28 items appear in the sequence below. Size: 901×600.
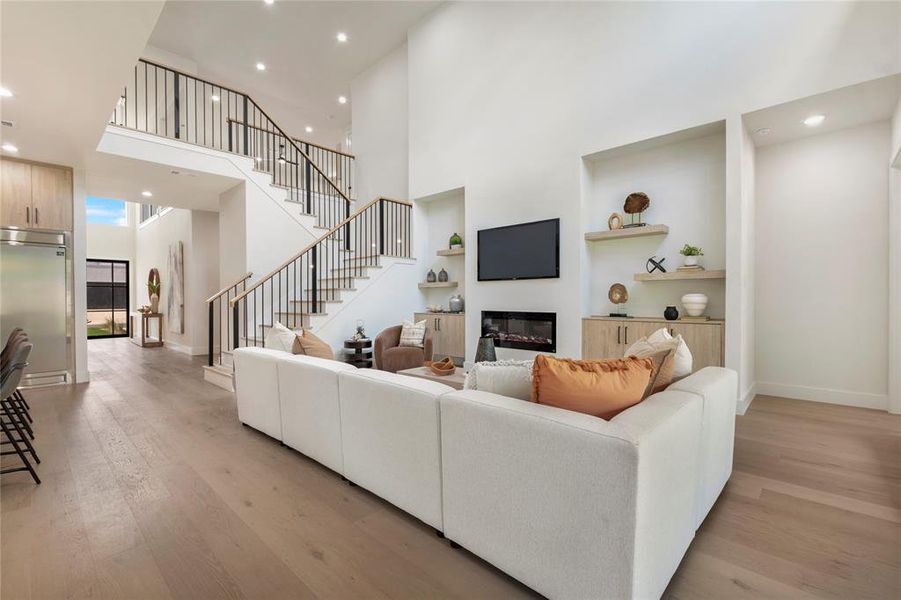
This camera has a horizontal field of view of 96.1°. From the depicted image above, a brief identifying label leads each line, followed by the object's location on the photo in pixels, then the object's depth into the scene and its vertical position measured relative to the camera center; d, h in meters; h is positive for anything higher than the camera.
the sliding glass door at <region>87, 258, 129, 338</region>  11.53 +0.06
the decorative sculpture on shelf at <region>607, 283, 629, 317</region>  4.95 +0.03
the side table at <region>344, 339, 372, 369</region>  5.64 -0.75
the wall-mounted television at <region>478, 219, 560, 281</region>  5.29 +0.66
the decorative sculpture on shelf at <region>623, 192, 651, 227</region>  4.75 +1.12
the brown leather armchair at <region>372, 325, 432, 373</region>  5.26 -0.73
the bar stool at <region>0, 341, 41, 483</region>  2.29 -0.44
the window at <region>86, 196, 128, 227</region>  11.32 +2.52
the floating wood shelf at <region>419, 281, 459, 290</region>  6.62 +0.25
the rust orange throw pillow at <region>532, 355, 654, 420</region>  1.57 -0.34
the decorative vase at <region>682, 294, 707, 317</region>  4.30 -0.05
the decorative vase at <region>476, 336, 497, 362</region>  3.60 -0.47
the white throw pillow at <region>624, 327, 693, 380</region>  2.26 -0.30
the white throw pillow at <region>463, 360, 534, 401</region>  1.82 -0.36
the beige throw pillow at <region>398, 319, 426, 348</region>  5.46 -0.48
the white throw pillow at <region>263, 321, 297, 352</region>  3.87 -0.37
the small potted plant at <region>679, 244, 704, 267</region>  4.37 +0.48
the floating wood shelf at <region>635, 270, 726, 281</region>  4.16 +0.25
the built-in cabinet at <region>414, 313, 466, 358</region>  6.28 -0.54
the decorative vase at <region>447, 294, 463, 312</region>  6.45 -0.07
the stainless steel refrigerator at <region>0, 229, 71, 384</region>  4.89 +0.05
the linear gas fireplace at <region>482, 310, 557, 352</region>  5.35 -0.43
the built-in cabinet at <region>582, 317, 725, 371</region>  4.07 -0.41
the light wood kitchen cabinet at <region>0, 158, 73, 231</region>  4.91 +1.32
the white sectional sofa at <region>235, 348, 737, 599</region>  1.28 -0.68
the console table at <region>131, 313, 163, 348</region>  9.33 -0.83
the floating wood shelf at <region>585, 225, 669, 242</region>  4.61 +0.77
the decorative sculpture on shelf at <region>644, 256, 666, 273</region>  4.69 +0.39
